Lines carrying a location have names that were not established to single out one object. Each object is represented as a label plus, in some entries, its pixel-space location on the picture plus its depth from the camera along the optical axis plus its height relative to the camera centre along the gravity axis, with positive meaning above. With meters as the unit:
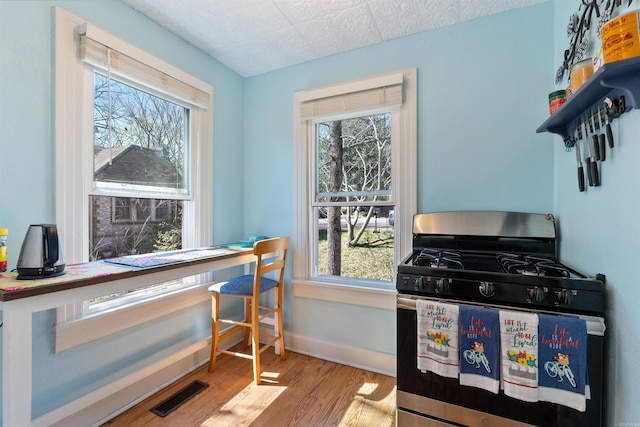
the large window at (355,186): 2.06 +0.21
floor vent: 1.69 -1.17
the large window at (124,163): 1.51 +0.32
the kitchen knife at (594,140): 1.11 +0.28
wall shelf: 0.79 +0.40
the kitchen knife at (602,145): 1.08 +0.25
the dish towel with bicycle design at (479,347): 1.17 -0.56
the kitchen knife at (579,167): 1.26 +0.20
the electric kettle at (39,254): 1.21 -0.18
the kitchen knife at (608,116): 1.01 +0.34
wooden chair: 1.95 -0.58
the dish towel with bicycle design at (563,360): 1.05 -0.56
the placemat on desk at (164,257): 1.59 -0.28
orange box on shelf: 0.76 +0.48
